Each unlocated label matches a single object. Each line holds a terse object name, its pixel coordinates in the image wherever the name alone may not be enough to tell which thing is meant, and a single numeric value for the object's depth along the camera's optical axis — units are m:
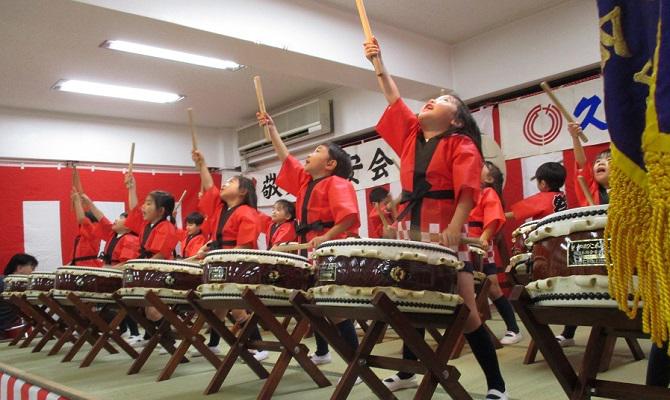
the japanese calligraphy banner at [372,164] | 5.76
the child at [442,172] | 1.89
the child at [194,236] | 5.21
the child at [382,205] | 3.55
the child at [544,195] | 3.74
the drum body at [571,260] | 1.17
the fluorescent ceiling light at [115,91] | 5.88
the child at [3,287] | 5.52
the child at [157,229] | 4.09
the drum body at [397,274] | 1.70
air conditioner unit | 6.47
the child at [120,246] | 4.64
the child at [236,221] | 3.38
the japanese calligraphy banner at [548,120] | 4.34
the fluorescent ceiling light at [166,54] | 4.82
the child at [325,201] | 2.80
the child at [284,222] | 3.99
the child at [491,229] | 3.28
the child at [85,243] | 5.32
